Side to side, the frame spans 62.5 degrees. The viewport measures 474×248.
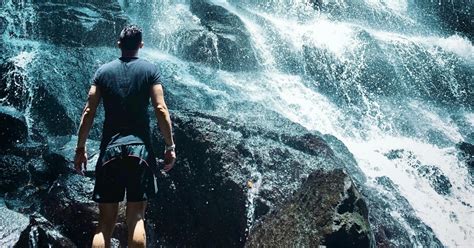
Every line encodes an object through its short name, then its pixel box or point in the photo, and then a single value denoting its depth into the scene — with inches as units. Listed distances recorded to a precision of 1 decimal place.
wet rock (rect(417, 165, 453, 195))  524.4
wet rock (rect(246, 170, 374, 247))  194.1
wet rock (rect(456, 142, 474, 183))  565.0
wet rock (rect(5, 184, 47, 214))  274.6
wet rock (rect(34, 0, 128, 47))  609.3
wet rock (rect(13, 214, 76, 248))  199.2
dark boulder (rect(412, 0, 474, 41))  1152.8
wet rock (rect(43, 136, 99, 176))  284.4
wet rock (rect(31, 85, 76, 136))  449.4
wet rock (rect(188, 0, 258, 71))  729.0
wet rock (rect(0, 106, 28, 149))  346.0
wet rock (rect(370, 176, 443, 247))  303.6
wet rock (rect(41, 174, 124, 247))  225.1
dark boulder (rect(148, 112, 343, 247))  248.7
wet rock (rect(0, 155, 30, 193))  306.4
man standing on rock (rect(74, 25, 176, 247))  144.3
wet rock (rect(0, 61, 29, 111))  465.1
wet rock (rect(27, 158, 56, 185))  311.1
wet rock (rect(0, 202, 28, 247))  183.6
